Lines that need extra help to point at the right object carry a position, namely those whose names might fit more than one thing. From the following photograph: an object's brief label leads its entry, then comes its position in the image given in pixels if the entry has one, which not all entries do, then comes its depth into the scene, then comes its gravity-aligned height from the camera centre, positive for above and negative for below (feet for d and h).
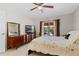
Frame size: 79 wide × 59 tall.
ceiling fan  3.30 +1.53
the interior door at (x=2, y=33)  3.75 -0.24
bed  3.21 -1.03
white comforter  3.34 -0.75
